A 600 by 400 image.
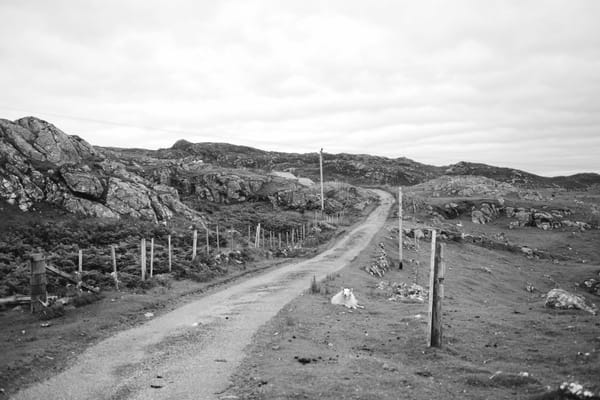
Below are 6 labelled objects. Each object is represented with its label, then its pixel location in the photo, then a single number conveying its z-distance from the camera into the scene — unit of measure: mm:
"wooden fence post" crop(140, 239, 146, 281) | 23848
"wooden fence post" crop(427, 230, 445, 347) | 12789
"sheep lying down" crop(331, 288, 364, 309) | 20453
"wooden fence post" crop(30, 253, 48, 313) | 17938
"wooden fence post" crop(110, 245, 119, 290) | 22250
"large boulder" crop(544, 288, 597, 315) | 18595
